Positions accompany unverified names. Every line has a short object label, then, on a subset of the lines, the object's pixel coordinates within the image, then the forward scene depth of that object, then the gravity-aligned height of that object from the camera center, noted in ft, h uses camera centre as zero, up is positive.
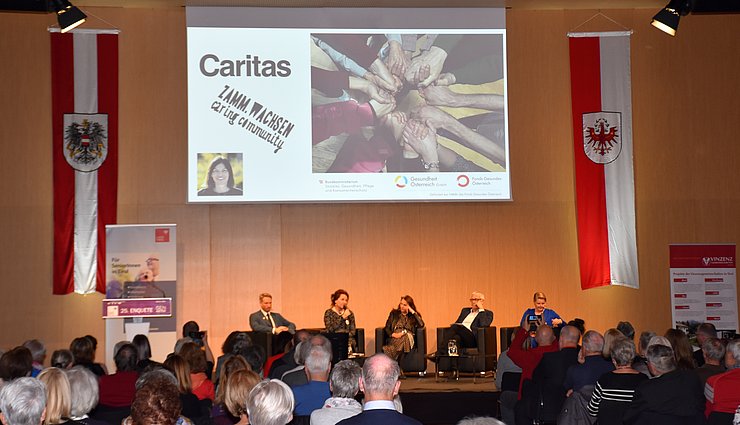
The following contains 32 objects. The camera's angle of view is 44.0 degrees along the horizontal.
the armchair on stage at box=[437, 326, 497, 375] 35.27 -3.94
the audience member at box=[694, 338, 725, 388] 18.52 -2.23
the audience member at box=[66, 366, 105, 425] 12.84 -1.88
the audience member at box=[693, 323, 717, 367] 21.68 -1.96
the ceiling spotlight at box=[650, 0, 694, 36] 32.32 +8.30
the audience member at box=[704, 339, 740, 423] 15.42 -2.41
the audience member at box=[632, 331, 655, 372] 21.07 -2.52
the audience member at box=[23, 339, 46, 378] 21.78 -2.15
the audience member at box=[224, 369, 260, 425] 13.57 -1.99
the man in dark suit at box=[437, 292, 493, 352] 35.68 -2.78
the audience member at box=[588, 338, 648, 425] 16.97 -2.52
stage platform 30.53 -5.00
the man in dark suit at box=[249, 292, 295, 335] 35.96 -2.51
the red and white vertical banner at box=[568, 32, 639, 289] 39.34 +4.11
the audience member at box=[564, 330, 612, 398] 19.36 -2.43
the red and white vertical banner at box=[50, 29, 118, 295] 37.99 +4.86
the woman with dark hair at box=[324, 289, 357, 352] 35.88 -2.45
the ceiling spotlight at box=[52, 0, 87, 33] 32.48 +8.63
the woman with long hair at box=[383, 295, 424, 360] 35.99 -2.86
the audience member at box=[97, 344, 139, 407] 17.63 -2.49
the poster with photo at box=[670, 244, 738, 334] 39.06 -1.53
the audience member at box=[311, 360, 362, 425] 13.64 -2.23
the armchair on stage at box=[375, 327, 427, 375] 36.17 -4.03
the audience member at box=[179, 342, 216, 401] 18.01 -2.25
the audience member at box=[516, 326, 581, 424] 21.21 -2.96
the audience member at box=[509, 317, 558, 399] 22.53 -2.46
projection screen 38.04 +6.38
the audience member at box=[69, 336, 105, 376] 22.27 -2.27
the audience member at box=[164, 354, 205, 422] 15.92 -2.35
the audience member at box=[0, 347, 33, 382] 17.72 -2.03
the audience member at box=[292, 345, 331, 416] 15.90 -2.27
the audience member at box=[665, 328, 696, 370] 19.34 -2.09
